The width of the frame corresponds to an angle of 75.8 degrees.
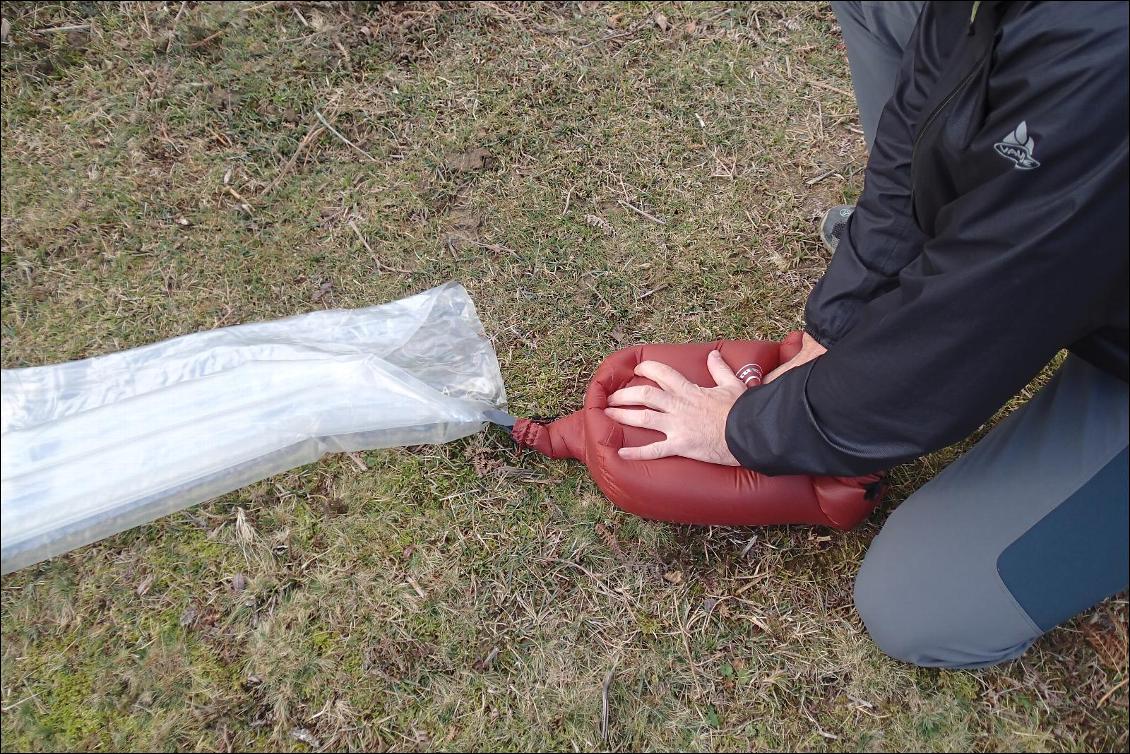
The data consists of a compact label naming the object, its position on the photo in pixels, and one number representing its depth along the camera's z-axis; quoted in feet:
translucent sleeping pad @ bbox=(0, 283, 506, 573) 5.38
